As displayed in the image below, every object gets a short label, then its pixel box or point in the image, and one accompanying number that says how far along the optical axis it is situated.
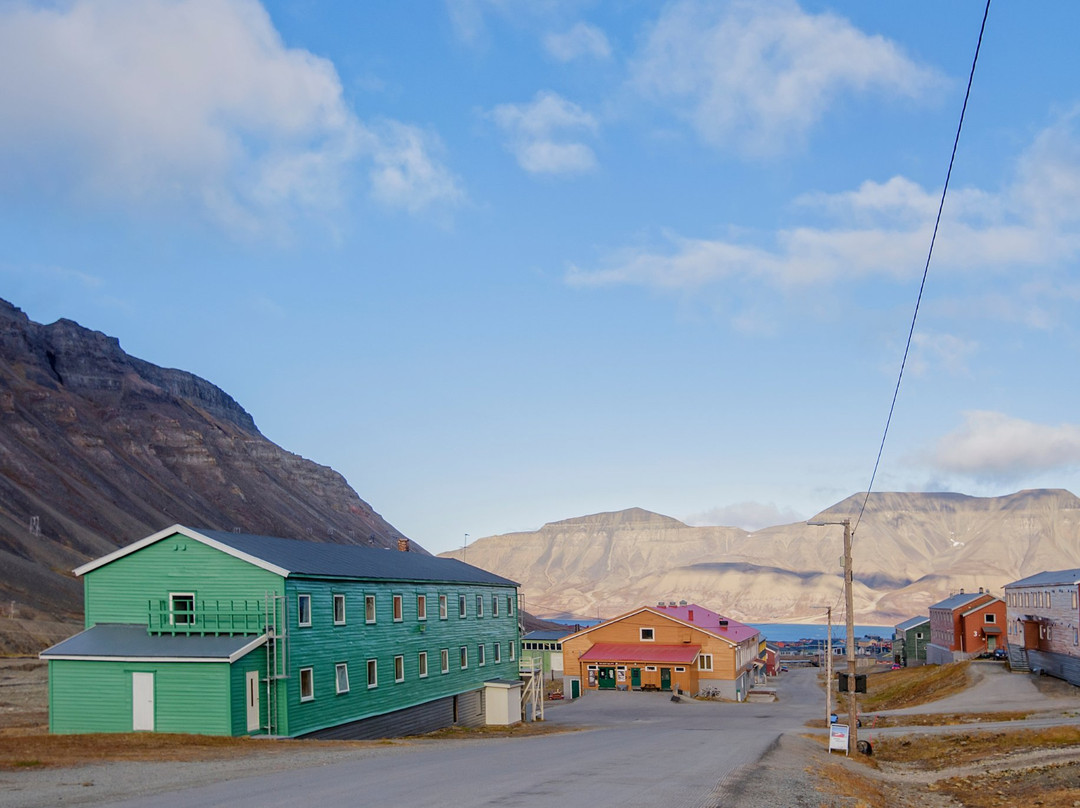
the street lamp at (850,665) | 34.56
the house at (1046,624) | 60.34
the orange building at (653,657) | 78.31
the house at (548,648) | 98.88
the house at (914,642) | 112.81
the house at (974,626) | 84.75
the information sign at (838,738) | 34.81
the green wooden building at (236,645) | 33.78
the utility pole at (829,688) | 43.44
